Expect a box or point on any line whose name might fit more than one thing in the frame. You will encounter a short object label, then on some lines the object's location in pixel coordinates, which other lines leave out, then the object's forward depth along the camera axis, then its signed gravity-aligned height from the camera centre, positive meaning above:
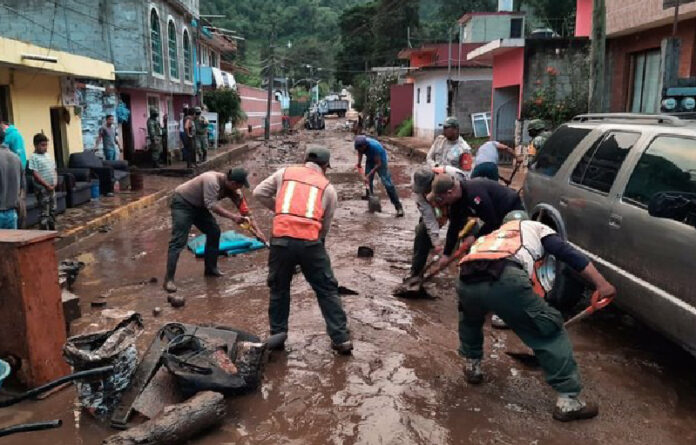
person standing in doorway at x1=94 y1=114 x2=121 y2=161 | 14.82 -0.46
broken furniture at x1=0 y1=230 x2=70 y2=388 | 3.86 -1.25
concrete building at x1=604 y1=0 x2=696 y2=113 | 10.75 +1.61
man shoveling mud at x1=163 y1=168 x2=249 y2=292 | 6.32 -0.93
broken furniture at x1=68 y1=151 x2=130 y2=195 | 12.82 -1.03
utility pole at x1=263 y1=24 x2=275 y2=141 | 34.72 +2.07
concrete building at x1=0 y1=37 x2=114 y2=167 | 10.22 +0.62
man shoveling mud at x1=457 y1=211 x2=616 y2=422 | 3.49 -1.02
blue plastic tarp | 8.18 -1.75
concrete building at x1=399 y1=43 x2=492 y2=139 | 26.58 +1.54
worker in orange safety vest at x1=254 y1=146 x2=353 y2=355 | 4.34 -0.85
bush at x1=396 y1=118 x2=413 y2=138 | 33.66 -0.35
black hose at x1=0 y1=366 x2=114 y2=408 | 3.16 -1.47
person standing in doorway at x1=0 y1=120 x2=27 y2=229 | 8.47 -0.28
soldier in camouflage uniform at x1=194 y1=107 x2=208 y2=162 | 18.42 -0.41
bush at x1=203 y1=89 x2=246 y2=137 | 27.38 +0.89
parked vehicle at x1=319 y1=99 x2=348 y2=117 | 70.81 +2.02
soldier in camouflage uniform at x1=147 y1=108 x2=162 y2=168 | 17.42 -0.46
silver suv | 3.69 -0.65
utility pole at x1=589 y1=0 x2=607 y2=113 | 8.30 +0.99
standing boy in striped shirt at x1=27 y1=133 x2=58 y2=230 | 8.31 -0.86
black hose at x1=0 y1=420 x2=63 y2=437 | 2.84 -1.53
